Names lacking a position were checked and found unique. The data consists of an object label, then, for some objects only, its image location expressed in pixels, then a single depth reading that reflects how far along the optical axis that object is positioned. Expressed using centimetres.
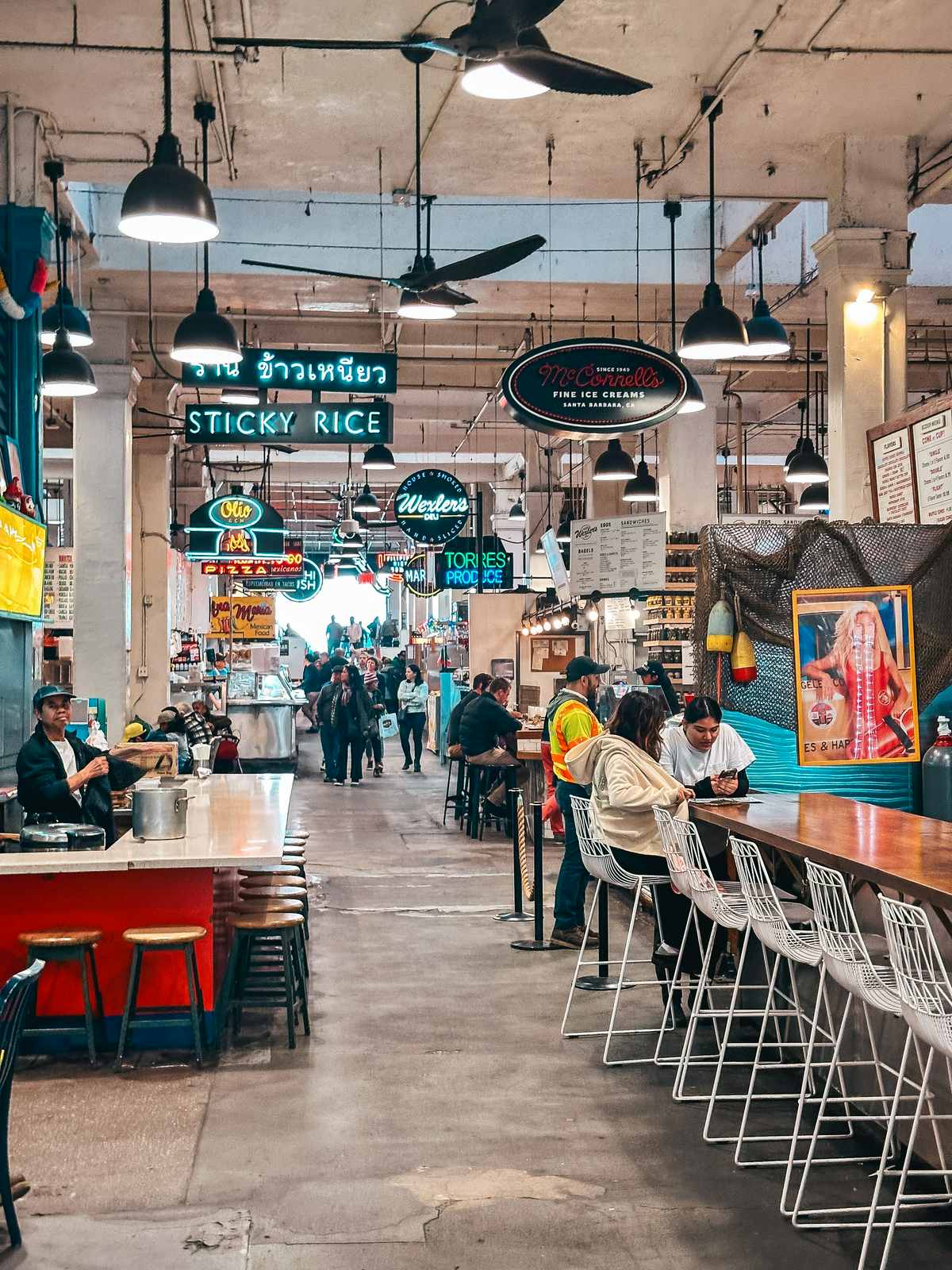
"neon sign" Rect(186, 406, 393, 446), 1162
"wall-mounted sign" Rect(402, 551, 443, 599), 2830
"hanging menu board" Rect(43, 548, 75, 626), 1472
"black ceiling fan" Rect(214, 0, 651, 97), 493
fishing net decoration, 743
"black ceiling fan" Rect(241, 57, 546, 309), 736
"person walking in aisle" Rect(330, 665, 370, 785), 1891
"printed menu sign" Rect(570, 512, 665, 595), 1241
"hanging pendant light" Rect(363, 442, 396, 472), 1728
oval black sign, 833
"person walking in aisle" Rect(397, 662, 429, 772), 2147
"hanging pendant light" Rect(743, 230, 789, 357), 976
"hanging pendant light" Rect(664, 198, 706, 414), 870
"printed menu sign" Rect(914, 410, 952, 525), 748
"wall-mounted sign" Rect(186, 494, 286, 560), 1772
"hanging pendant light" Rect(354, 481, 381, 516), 2108
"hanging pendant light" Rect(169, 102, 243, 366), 805
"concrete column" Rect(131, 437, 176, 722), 1700
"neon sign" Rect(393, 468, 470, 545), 1697
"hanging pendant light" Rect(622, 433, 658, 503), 1645
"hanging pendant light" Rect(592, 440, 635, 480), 1504
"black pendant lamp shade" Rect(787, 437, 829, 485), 1566
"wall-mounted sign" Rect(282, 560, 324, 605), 3234
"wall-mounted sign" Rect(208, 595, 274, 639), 2936
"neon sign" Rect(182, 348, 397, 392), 1083
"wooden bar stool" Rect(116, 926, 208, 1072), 595
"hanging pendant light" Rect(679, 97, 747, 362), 817
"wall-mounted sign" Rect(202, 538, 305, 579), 2167
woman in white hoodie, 642
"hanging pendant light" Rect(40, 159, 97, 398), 954
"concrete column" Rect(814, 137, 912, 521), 892
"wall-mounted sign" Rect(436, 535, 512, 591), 2084
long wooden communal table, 423
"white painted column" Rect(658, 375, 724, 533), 1531
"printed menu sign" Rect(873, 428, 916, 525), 798
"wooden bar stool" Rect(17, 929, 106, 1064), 591
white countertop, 590
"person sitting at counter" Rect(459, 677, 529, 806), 1318
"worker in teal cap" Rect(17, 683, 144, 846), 709
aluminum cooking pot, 651
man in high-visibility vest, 854
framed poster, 740
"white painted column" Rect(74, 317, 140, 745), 1343
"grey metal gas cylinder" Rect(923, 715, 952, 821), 720
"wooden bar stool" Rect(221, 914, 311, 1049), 641
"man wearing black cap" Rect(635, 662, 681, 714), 1230
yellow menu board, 805
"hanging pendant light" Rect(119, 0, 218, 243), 554
